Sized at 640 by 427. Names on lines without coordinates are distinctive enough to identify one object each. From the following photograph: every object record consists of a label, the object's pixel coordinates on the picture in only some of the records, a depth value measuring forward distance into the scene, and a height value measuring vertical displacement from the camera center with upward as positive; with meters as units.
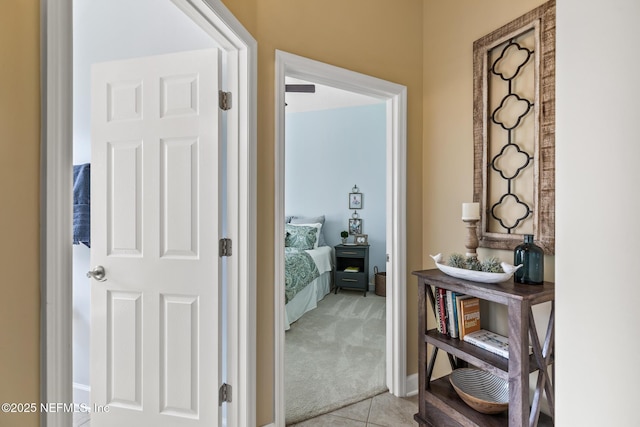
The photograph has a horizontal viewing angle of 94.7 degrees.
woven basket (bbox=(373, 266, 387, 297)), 4.45 -1.09
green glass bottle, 1.35 -0.24
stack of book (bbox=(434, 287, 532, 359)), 1.55 -0.57
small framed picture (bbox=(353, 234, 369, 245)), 4.82 -0.45
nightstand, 4.56 -0.91
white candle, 1.58 +0.00
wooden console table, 1.19 -0.68
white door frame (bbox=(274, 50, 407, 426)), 1.86 +0.10
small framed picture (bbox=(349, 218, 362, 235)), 4.99 -0.24
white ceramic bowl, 1.32 -0.29
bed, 3.35 -0.71
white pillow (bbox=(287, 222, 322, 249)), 4.73 -0.23
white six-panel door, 1.50 -0.16
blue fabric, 1.75 +0.00
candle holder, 1.59 -0.14
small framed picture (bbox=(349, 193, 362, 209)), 5.00 +0.19
